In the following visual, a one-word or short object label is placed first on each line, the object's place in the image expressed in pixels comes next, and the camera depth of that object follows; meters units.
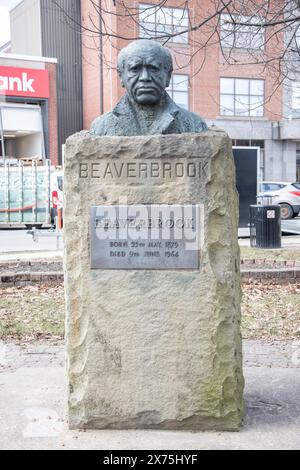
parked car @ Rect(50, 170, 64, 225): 21.09
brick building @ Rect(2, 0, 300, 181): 35.81
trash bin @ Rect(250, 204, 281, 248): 14.10
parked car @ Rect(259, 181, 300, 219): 24.66
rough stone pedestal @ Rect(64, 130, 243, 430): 3.97
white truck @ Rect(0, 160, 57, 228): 22.88
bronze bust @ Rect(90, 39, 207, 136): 4.09
